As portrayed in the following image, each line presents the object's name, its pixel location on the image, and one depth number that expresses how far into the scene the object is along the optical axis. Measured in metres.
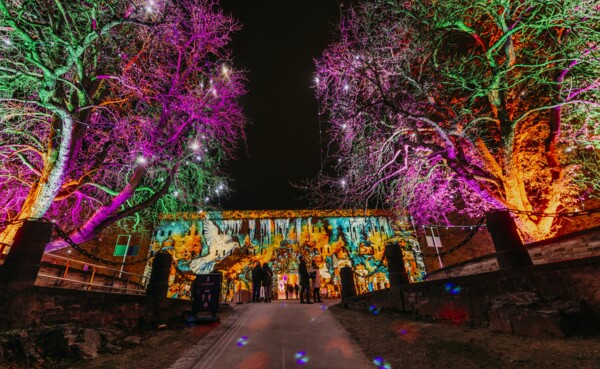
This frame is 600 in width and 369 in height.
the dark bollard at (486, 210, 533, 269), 4.58
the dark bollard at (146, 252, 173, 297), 7.39
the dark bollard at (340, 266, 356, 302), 10.27
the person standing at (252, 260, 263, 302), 12.21
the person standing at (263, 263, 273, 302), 12.34
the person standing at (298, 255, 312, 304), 10.86
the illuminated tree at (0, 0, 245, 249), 6.66
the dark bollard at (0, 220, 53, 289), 4.29
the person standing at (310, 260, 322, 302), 11.66
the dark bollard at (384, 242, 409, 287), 7.01
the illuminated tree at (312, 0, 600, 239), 7.54
